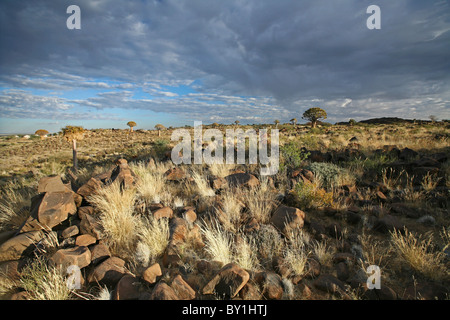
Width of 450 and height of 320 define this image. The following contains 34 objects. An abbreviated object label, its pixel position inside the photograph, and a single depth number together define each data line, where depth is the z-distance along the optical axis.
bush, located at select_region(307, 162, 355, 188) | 6.09
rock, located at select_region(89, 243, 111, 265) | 3.01
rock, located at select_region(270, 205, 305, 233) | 3.72
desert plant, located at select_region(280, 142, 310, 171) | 7.82
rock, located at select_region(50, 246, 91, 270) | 2.76
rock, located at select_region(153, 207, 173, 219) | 4.11
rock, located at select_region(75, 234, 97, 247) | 3.27
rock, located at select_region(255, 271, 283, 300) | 2.46
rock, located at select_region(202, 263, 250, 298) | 2.43
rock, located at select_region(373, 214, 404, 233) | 3.82
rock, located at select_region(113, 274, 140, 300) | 2.42
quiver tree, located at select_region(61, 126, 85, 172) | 12.43
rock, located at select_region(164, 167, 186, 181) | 6.76
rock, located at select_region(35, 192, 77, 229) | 3.64
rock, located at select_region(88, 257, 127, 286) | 2.70
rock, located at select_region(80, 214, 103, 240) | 3.48
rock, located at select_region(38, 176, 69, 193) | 4.19
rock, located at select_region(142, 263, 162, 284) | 2.62
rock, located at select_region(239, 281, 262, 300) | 2.43
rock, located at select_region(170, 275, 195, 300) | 2.39
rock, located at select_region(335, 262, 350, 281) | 2.76
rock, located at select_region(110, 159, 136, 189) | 5.44
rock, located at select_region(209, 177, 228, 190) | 5.87
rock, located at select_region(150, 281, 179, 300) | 2.25
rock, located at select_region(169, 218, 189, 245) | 3.45
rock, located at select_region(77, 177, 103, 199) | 4.84
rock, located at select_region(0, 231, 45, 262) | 3.04
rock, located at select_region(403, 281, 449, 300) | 2.35
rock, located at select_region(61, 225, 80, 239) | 3.42
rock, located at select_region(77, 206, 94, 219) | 4.04
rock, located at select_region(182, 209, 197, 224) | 4.08
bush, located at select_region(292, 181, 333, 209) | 4.66
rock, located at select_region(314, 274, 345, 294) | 2.51
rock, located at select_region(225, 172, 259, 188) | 5.83
